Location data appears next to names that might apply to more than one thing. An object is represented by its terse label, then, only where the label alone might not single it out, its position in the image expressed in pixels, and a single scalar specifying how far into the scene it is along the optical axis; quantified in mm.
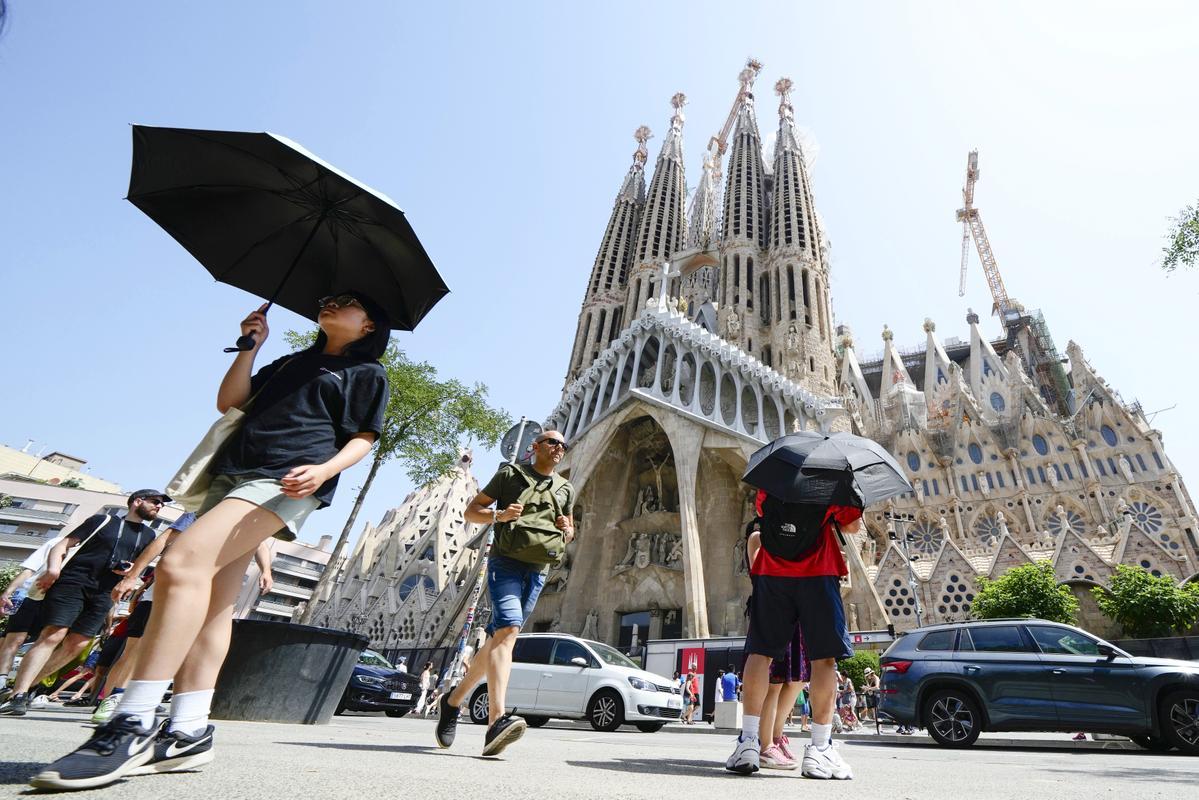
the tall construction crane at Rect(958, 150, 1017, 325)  66562
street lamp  19484
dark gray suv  5785
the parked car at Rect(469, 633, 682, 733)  7938
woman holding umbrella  1724
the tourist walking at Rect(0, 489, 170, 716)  4352
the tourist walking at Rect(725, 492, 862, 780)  3191
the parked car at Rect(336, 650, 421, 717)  9664
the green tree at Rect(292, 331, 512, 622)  15945
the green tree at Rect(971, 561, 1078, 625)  18297
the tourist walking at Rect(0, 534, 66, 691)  4461
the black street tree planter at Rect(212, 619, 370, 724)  4922
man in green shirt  3184
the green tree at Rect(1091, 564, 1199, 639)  17391
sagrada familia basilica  23328
